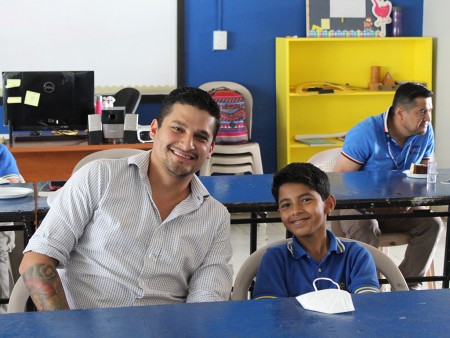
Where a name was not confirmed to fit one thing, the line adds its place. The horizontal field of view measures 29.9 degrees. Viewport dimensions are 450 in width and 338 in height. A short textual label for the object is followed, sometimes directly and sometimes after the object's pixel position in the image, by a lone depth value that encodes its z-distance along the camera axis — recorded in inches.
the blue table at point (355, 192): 127.2
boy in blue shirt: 91.5
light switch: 246.2
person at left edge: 139.6
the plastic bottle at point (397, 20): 252.7
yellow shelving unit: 251.0
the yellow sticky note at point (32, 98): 197.0
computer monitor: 196.5
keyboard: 199.3
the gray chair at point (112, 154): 151.0
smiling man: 86.4
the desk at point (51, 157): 191.2
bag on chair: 234.5
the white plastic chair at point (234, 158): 232.2
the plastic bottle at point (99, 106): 210.2
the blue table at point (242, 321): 67.2
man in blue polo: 152.3
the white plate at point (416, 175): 145.7
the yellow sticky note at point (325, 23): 249.8
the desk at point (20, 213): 118.4
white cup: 142.5
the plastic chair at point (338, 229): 150.8
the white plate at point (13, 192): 125.8
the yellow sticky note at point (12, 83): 195.4
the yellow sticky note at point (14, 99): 196.5
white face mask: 72.6
